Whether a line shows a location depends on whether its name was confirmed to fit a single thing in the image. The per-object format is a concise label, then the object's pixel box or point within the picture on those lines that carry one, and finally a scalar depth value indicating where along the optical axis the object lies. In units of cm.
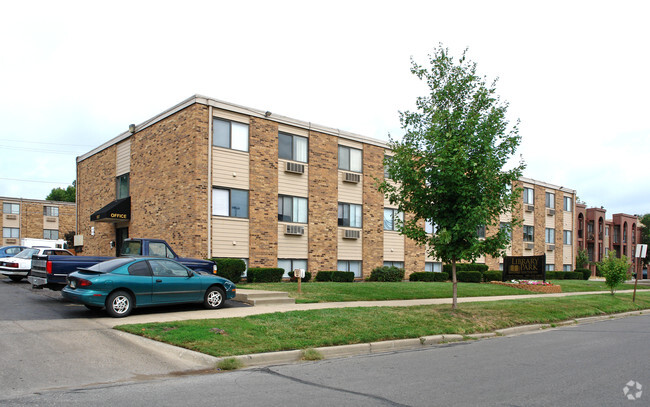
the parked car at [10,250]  2508
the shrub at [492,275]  3253
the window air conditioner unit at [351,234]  2668
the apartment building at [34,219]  5216
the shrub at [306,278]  2366
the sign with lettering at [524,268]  2728
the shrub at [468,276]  3123
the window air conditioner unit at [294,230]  2412
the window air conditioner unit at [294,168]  2419
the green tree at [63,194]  8700
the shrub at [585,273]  4516
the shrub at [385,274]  2736
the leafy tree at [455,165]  1304
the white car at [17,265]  2028
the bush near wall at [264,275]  2145
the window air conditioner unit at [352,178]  2692
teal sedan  1128
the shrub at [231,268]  2000
